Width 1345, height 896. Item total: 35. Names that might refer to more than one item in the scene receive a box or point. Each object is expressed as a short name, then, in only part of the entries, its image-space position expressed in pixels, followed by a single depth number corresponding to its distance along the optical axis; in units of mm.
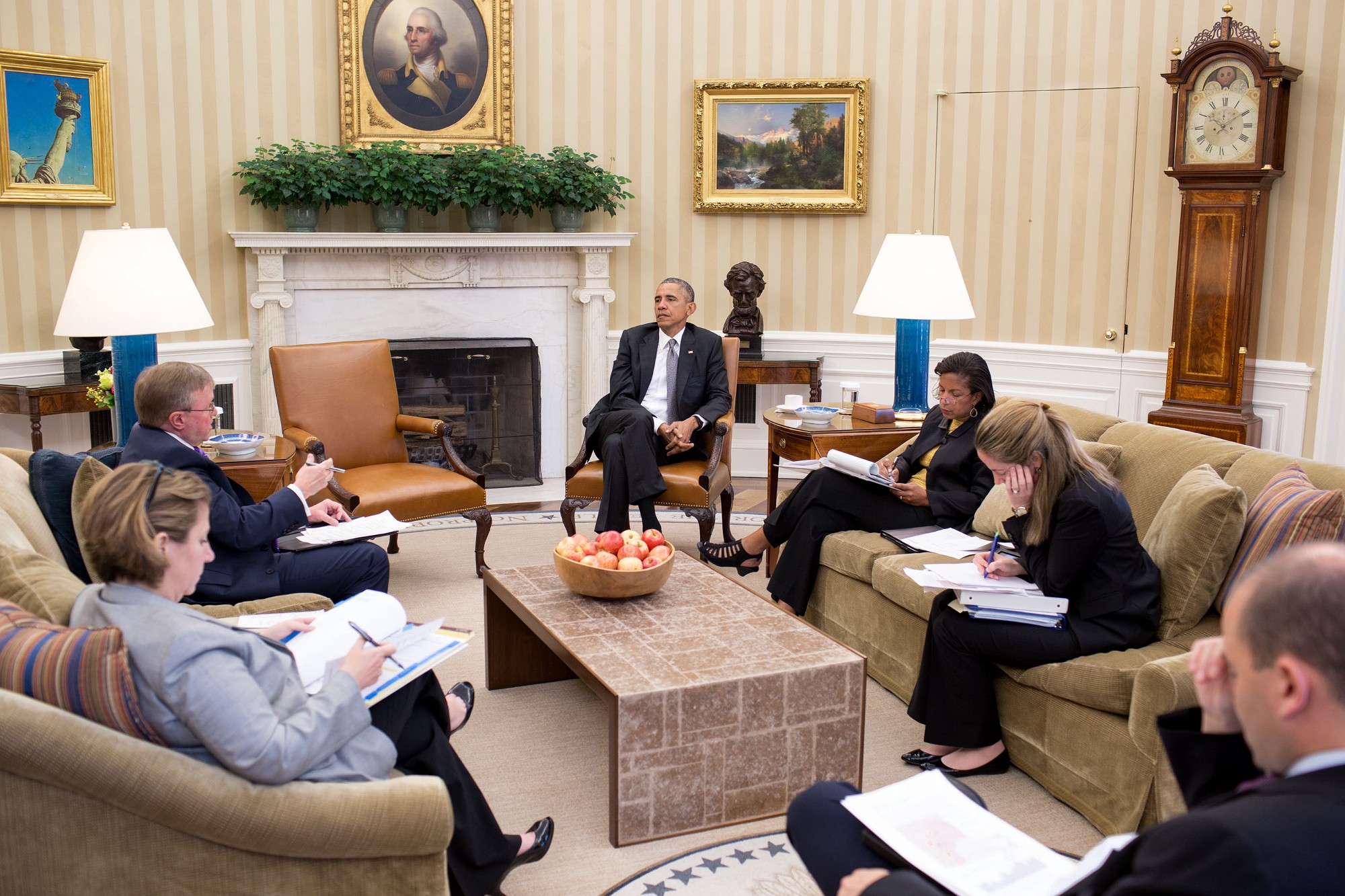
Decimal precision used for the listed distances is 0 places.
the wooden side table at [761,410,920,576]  5250
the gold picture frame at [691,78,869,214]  7336
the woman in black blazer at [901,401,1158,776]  3211
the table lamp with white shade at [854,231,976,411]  5410
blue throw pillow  3121
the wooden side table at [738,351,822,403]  7152
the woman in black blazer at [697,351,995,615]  4520
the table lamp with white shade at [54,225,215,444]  4445
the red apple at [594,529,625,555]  3693
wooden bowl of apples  3613
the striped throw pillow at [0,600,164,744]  1910
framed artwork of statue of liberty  6078
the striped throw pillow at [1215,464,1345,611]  3012
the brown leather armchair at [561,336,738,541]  5438
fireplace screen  7305
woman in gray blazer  1914
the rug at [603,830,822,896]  2854
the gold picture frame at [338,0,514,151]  6934
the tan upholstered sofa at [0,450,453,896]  1862
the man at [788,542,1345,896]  1265
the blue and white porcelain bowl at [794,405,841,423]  5492
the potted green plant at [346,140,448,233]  6645
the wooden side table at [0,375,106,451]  5734
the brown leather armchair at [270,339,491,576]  5203
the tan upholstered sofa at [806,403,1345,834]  2949
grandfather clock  5941
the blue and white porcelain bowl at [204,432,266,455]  4734
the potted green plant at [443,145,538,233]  6812
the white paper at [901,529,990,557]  4105
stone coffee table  3029
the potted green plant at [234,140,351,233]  6508
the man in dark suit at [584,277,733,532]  5406
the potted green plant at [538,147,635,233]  6961
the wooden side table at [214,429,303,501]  4621
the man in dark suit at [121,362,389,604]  3480
